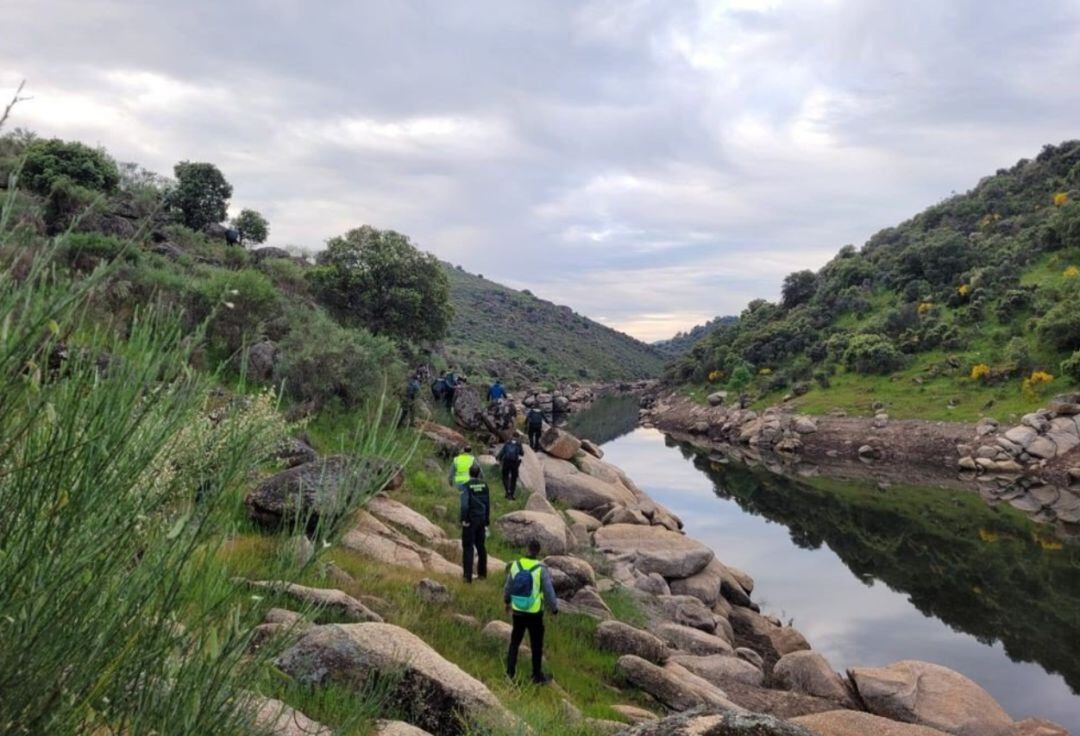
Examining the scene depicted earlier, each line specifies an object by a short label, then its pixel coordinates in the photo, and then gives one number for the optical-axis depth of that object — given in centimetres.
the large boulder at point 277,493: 1209
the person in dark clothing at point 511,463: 2020
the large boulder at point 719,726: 550
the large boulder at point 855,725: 1054
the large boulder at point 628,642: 1221
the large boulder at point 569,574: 1430
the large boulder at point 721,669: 1312
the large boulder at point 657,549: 2055
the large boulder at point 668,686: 1070
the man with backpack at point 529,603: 976
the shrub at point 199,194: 3544
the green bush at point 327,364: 2072
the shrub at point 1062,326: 4609
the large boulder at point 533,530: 1731
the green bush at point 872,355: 5834
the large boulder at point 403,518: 1531
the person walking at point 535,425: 2822
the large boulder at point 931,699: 1224
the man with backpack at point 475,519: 1298
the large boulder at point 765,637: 1783
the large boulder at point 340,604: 866
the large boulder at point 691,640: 1484
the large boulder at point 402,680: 723
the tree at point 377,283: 3238
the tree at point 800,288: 9019
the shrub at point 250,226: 3831
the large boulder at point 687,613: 1695
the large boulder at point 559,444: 2961
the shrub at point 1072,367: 4366
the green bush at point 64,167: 2630
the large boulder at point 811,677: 1353
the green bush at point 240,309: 2125
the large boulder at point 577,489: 2650
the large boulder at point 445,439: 2370
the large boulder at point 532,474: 2398
